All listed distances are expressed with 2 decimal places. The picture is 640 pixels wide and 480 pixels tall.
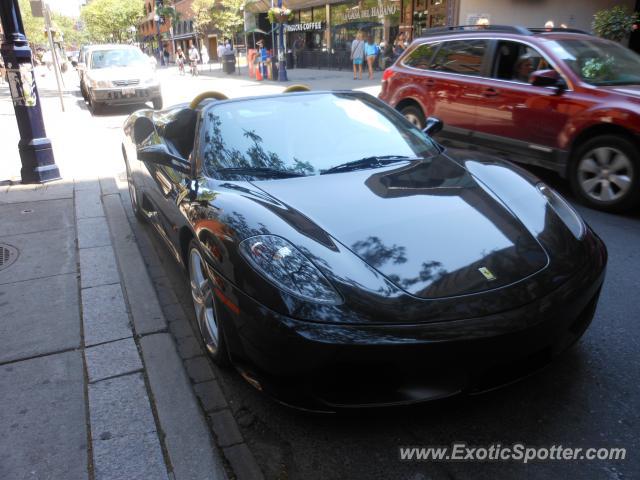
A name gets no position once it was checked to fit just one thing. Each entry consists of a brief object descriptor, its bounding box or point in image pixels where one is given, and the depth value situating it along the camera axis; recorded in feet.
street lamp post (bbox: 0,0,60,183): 21.66
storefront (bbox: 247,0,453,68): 74.53
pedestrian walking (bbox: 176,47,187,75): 118.32
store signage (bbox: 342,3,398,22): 79.67
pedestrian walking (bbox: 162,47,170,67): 213.66
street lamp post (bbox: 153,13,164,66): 179.42
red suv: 17.01
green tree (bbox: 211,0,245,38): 131.95
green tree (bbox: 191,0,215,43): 147.54
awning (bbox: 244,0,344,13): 99.13
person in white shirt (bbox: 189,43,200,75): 107.04
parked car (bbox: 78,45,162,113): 47.24
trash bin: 103.71
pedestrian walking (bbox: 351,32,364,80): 71.15
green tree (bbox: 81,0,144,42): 227.61
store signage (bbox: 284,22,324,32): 101.30
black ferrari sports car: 6.79
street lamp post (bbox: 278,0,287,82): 76.38
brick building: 240.24
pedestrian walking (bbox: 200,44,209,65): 129.70
